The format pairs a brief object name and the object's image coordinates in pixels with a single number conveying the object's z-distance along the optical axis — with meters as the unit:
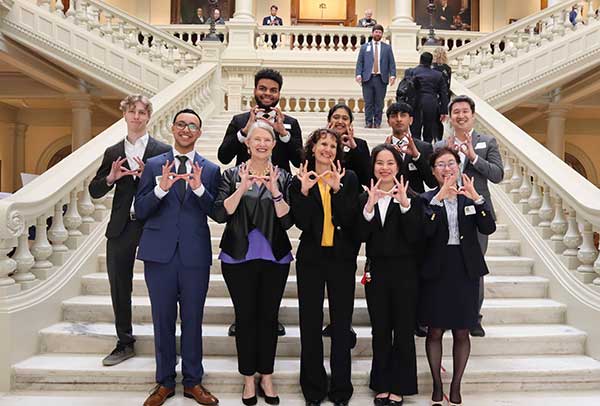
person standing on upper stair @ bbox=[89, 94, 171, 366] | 3.45
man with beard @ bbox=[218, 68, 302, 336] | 3.56
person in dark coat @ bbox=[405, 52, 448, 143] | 6.36
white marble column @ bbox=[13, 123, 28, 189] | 15.06
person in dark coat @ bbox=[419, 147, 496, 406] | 3.15
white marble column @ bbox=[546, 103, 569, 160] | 12.10
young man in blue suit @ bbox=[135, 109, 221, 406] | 3.17
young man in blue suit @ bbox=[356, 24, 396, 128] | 8.04
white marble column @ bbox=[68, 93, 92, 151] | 11.84
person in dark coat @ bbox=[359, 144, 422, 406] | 3.16
